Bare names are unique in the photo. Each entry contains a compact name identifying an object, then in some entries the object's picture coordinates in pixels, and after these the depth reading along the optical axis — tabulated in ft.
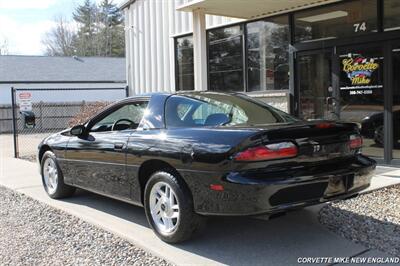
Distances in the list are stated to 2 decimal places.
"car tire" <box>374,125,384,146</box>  28.38
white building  27.94
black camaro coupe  13.10
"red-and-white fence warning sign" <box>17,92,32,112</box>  42.96
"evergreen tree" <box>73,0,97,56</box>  200.44
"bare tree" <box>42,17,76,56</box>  203.62
